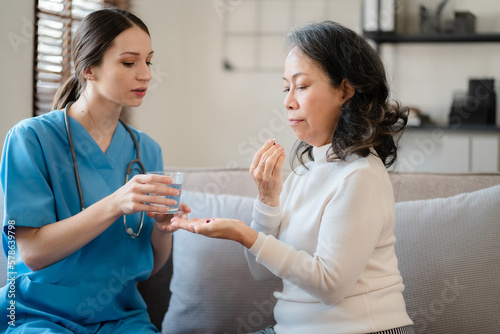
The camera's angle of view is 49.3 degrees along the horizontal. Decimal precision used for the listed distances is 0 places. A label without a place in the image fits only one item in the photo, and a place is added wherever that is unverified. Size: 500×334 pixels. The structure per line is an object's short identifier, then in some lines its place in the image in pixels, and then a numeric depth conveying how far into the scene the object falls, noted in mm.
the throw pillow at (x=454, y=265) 1424
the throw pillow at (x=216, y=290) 1568
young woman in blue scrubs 1227
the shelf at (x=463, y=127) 3629
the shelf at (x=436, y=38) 3691
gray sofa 1437
